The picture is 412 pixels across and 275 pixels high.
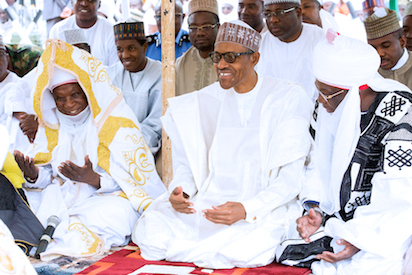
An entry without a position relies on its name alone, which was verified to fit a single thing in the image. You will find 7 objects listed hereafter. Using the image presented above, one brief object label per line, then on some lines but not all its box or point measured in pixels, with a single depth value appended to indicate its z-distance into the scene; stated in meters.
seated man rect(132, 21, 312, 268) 3.56
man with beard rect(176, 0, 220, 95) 5.67
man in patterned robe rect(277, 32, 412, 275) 3.12
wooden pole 4.83
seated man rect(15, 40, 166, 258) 4.26
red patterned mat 3.44
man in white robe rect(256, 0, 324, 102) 5.25
